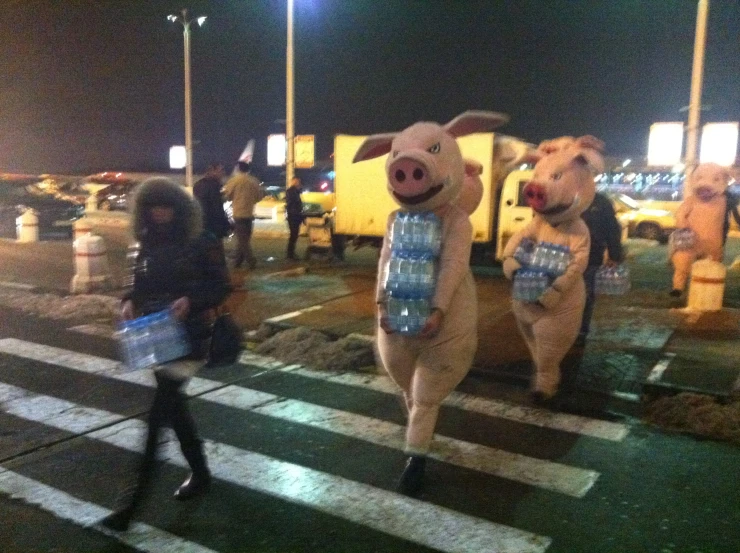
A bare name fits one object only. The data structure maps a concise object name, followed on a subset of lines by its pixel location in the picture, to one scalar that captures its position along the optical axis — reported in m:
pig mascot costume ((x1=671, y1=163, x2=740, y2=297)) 9.39
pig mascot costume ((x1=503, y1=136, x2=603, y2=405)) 5.65
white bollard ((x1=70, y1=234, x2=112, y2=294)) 10.97
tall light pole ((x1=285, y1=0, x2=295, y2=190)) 20.45
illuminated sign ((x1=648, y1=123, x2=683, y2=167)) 16.94
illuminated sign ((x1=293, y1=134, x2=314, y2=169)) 21.22
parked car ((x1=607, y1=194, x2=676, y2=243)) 20.03
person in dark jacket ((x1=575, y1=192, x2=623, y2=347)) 6.64
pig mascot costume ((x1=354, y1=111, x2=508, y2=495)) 4.33
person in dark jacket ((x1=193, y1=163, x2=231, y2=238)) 10.61
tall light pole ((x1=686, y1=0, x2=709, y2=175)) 14.01
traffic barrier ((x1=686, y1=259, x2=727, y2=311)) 8.99
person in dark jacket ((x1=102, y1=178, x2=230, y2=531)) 4.00
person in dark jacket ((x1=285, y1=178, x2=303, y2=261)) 15.16
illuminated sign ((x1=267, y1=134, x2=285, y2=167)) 26.80
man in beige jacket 12.84
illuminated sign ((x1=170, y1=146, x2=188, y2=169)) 30.50
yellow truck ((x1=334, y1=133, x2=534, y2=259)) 12.80
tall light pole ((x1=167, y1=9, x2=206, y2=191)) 25.33
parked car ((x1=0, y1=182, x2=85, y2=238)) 19.77
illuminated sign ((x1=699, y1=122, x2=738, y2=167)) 15.70
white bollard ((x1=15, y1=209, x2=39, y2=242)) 18.08
